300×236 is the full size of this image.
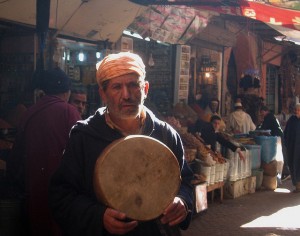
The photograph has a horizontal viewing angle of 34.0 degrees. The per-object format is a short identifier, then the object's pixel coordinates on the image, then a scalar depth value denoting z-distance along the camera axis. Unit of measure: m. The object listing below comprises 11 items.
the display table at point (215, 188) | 7.88
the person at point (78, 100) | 5.68
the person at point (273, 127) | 11.24
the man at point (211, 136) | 8.58
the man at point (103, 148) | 2.20
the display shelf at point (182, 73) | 10.39
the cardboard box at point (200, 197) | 6.81
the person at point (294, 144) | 10.00
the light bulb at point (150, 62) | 9.47
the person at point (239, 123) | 11.33
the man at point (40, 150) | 3.58
